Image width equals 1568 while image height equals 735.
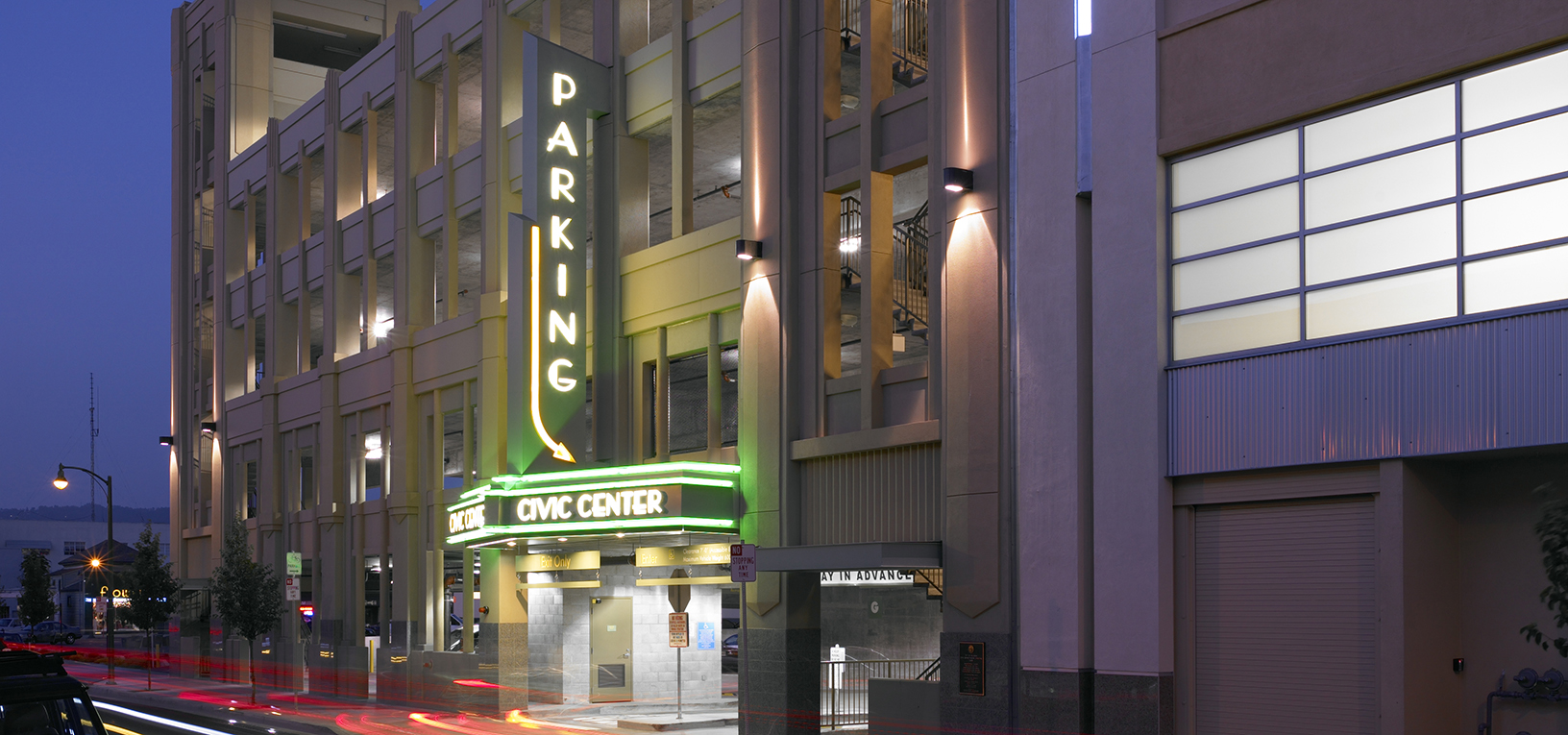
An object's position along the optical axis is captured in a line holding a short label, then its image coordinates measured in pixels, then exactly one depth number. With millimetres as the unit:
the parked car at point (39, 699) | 11234
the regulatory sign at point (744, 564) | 22766
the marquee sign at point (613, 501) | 25688
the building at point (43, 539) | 154250
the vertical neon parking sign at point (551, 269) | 28562
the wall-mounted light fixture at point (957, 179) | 22031
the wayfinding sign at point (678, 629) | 27516
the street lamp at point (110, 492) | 48219
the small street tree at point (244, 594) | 41656
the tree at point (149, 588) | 49000
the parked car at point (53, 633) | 80250
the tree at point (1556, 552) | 12594
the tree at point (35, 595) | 66812
